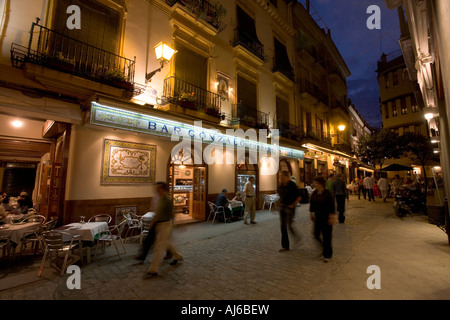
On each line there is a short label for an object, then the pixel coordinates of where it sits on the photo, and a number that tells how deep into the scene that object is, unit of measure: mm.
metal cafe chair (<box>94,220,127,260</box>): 5059
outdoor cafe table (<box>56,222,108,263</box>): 4684
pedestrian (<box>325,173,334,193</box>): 8461
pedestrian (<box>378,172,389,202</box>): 14180
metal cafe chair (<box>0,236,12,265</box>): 4660
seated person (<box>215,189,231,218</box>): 8760
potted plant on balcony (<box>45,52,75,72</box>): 5344
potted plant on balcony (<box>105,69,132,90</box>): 6395
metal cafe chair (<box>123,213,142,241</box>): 6371
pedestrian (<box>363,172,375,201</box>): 14695
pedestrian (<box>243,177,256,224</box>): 8455
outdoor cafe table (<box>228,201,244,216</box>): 9218
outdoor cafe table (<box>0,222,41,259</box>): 4730
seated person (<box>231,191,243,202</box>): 9984
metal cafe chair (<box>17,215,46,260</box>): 5050
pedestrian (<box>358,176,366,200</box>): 16394
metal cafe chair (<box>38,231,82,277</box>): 4137
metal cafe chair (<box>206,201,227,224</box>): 8727
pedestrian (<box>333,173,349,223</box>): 8164
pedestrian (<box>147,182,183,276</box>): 4172
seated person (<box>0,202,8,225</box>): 5550
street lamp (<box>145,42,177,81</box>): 7262
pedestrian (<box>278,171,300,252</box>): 5156
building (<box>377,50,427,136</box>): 26641
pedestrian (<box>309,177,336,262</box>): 4547
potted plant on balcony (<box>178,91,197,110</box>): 7915
